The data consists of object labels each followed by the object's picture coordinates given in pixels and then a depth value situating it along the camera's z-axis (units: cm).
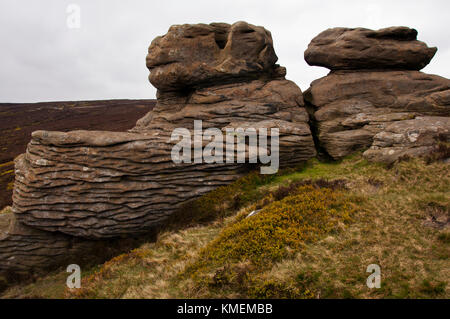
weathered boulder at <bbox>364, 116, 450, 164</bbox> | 1888
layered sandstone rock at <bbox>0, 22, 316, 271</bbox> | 1700
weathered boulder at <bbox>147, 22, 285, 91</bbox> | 2348
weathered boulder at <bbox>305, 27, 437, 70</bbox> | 2506
